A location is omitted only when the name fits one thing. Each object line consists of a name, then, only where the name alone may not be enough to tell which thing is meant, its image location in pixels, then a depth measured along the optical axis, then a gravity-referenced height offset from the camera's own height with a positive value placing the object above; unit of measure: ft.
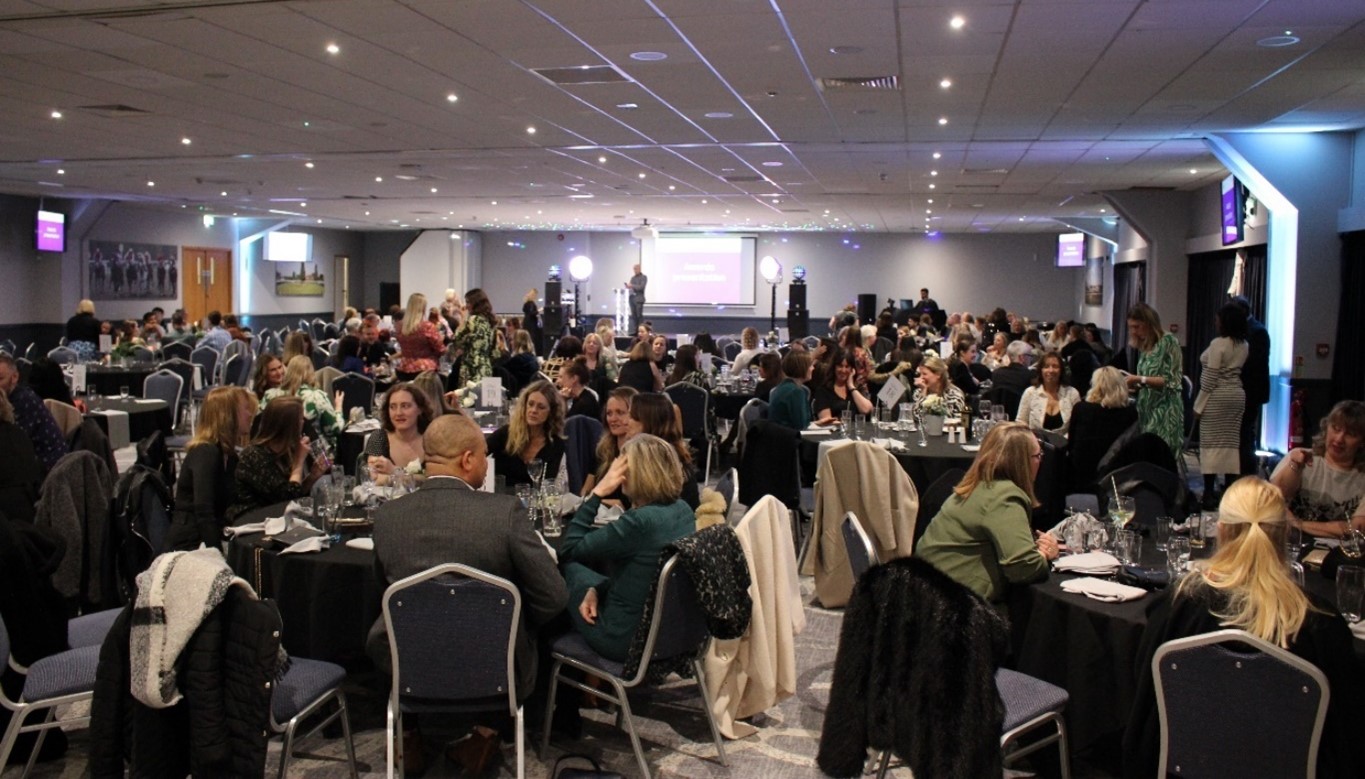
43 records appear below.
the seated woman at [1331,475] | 15.47 -1.96
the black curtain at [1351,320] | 31.04 +0.39
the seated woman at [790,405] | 25.27 -1.75
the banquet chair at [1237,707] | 9.02 -3.06
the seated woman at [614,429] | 17.06 -1.66
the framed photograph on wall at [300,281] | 95.25 +3.36
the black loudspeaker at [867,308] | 89.10 +1.56
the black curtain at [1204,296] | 45.88 +1.52
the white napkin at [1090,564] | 12.92 -2.67
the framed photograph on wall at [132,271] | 72.13 +3.08
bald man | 11.23 -2.19
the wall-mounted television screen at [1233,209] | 40.78 +4.51
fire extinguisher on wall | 31.89 -2.44
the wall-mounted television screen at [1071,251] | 88.43 +6.26
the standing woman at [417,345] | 32.22 -0.67
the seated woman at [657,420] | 17.24 -1.45
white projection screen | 103.14 +5.11
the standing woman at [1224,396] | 28.94 -1.65
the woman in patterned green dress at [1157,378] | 27.61 -1.14
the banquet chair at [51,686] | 11.16 -3.72
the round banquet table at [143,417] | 30.55 -2.70
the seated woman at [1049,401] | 25.29 -1.58
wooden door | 82.53 +2.81
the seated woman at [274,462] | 15.76 -2.00
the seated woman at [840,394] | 27.02 -1.61
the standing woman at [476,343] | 32.32 -0.60
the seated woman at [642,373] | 31.12 -1.33
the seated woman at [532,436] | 18.29 -1.84
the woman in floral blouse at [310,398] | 23.15 -1.60
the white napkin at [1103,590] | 11.98 -2.77
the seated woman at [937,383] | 25.68 -1.24
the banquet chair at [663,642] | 11.82 -3.45
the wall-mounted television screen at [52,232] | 66.64 +4.98
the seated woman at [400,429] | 18.35 -1.77
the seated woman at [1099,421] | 22.62 -1.81
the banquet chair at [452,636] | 10.79 -3.03
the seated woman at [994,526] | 12.54 -2.22
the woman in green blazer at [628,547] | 12.29 -2.42
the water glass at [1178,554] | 12.76 -2.52
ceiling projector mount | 87.40 +7.17
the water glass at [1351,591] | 11.06 -2.50
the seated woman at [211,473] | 15.31 -2.14
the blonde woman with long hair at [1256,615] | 9.16 -2.35
